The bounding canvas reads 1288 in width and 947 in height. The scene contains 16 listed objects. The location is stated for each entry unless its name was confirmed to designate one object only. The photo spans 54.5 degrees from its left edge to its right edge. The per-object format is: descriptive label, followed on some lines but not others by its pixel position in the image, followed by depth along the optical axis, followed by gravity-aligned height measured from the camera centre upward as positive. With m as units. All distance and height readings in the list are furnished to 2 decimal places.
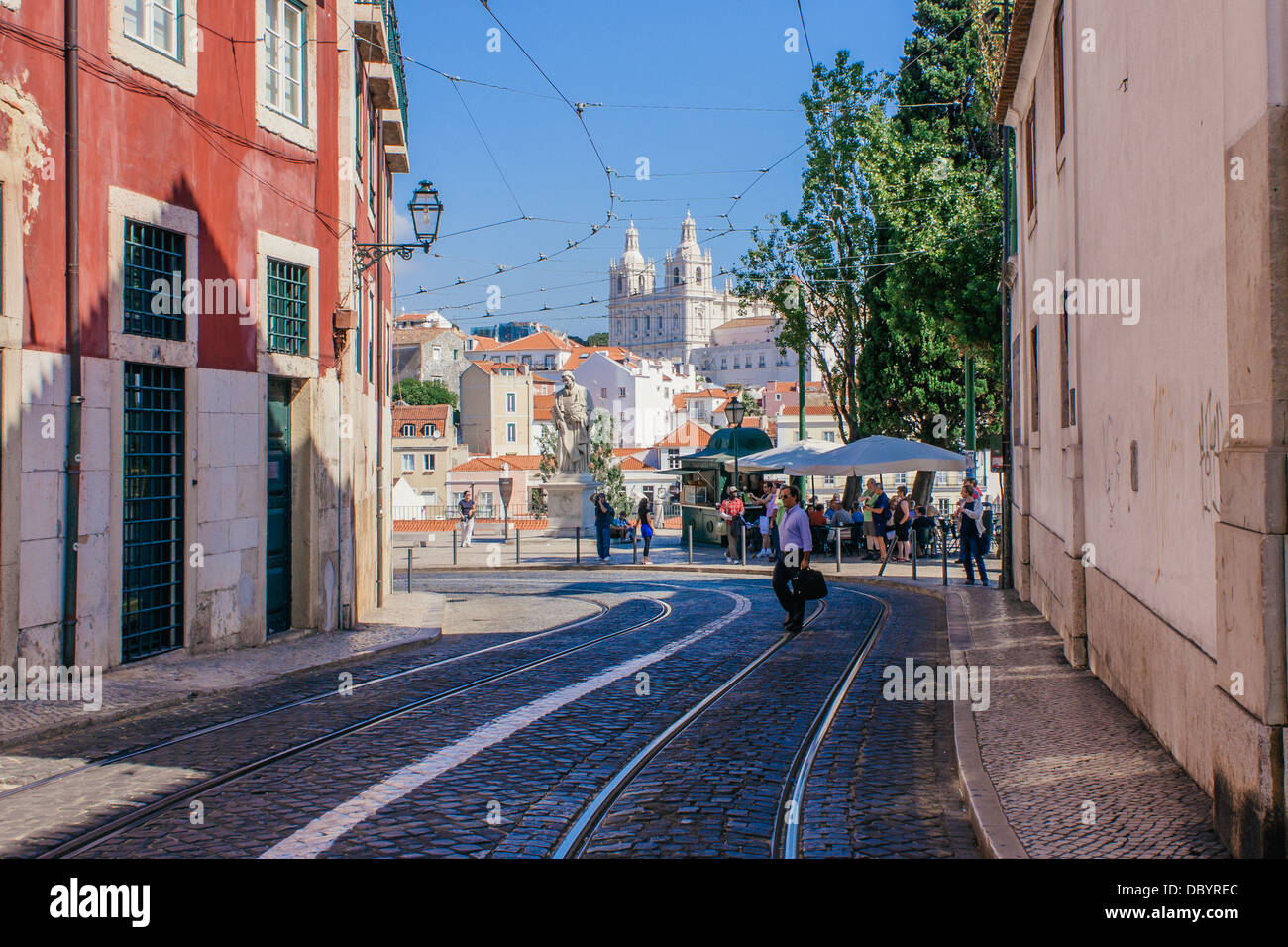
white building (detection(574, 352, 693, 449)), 129.75 +11.06
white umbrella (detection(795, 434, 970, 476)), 25.39 +0.77
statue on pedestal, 34.50 +1.95
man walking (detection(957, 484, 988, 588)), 19.56 -0.56
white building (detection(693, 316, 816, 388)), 181.38 +21.04
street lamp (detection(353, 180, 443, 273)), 15.44 +3.58
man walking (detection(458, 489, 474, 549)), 35.27 -0.43
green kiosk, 33.06 +0.51
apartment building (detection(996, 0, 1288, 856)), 4.96 +0.66
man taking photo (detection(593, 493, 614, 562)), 28.44 -0.58
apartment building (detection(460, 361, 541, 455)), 104.81 +7.78
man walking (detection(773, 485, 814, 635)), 13.89 -0.62
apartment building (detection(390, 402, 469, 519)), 89.12 +3.81
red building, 9.86 +1.71
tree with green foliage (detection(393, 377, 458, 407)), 111.38 +9.81
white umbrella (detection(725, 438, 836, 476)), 27.26 +0.90
